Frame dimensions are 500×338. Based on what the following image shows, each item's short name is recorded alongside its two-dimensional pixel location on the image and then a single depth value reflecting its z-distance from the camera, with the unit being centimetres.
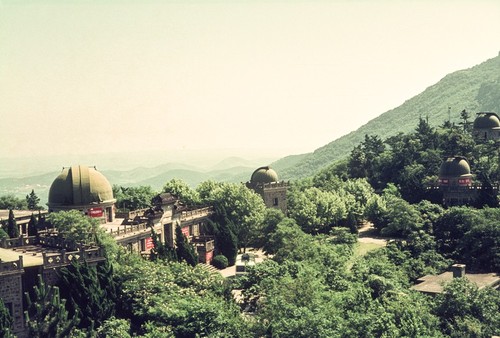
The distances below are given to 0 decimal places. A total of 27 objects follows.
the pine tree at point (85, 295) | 4541
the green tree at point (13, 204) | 11111
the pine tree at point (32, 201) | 10872
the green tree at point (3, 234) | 6162
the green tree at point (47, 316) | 4178
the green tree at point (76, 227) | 5545
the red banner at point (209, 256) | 6825
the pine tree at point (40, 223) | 6500
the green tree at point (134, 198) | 8419
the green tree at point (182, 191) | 8038
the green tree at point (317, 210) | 8144
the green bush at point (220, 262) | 6850
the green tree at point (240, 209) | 7525
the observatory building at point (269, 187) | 8725
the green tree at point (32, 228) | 6175
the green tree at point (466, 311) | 4828
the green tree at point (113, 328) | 4184
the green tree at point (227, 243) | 7019
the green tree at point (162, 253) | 5708
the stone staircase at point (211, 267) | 6531
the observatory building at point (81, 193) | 6775
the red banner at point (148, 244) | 6419
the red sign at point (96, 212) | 6812
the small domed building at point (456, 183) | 8838
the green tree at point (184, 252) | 6097
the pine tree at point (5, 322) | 3997
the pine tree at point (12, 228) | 6588
